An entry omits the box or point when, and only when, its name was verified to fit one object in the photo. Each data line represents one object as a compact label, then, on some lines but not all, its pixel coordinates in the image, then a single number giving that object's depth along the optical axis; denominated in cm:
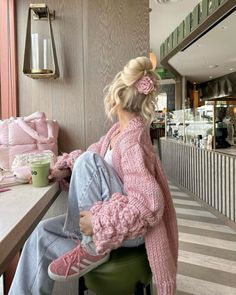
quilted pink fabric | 175
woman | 98
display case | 390
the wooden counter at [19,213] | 66
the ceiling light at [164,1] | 450
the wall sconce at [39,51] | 189
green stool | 108
